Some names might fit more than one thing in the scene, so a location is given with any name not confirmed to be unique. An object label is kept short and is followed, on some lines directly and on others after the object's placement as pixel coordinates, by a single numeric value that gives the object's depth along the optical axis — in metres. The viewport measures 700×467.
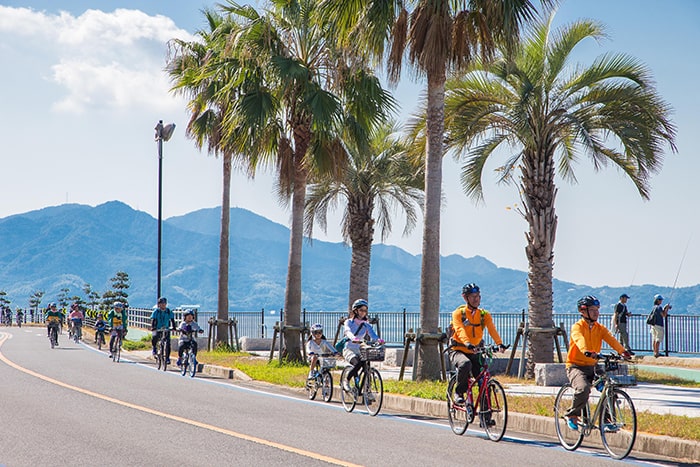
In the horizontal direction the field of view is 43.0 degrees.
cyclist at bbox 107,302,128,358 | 27.55
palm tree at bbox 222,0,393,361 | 22.62
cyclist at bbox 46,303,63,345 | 33.94
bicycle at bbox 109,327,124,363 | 26.69
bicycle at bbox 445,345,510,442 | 10.88
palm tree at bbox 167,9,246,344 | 27.08
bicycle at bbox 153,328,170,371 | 23.64
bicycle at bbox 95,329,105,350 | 33.97
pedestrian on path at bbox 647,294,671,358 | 26.94
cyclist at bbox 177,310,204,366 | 21.53
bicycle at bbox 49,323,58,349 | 33.94
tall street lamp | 34.55
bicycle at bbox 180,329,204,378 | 21.30
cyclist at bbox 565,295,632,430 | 10.13
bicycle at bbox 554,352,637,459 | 9.66
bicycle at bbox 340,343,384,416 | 13.84
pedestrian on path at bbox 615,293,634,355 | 26.22
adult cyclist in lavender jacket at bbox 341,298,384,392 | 14.29
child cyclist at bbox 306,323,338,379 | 15.97
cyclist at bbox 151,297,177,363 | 24.05
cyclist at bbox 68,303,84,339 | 40.09
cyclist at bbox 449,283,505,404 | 11.34
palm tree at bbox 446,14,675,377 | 20.22
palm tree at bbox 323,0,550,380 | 17.47
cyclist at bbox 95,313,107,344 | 34.03
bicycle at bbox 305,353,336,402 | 15.73
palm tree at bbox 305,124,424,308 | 31.03
